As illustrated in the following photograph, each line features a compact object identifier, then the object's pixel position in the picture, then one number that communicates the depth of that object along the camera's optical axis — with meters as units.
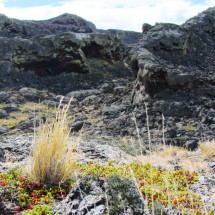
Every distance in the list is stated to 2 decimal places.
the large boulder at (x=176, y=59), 12.85
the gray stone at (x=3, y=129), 11.19
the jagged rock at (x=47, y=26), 26.12
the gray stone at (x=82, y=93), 16.69
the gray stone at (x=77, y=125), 11.46
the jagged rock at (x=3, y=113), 13.58
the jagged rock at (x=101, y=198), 3.43
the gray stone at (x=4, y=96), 15.70
